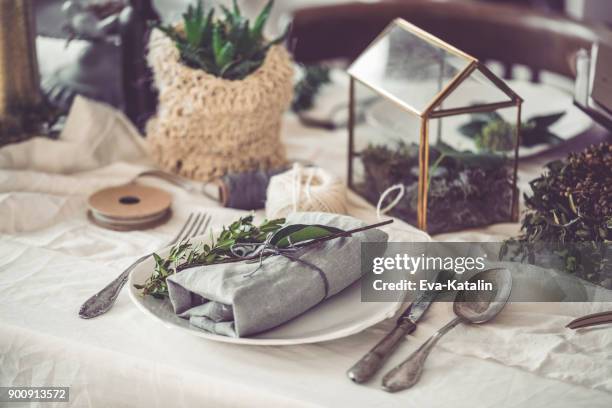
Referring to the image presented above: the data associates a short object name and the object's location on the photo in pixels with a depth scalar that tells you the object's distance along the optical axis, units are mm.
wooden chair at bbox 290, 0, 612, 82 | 1970
